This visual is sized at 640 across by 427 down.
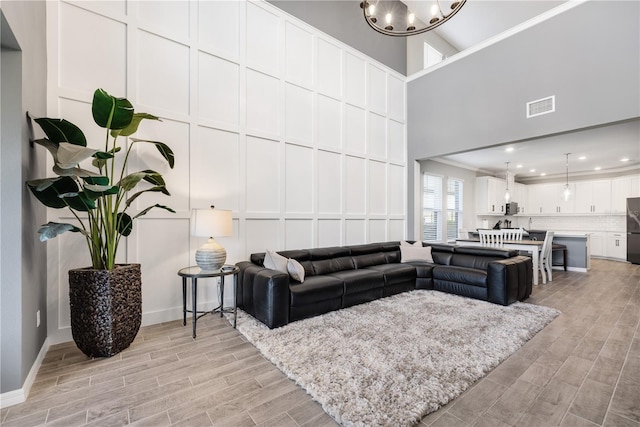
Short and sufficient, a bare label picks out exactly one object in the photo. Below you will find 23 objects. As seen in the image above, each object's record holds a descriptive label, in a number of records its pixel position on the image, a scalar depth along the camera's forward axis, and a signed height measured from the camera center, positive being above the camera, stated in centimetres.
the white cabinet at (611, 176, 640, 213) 788 +68
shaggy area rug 179 -121
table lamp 294 -18
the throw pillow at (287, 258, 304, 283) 340 -69
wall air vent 436 +173
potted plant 202 -13
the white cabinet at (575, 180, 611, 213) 845 +55
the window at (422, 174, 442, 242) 713 +12
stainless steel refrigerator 743 -43
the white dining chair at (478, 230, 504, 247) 578 -51
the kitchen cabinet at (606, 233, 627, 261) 796 -93
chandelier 309 +235
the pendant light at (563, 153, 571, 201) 693 +55
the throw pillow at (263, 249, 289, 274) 339 -60
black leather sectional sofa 309 -88
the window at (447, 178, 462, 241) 779 +18
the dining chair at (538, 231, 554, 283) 538 -83
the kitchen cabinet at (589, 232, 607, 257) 846 -95
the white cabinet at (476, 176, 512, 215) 849 +58
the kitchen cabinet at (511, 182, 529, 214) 962 +61
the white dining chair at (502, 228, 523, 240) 572 -41
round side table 283 -66
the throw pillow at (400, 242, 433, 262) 509 -74
